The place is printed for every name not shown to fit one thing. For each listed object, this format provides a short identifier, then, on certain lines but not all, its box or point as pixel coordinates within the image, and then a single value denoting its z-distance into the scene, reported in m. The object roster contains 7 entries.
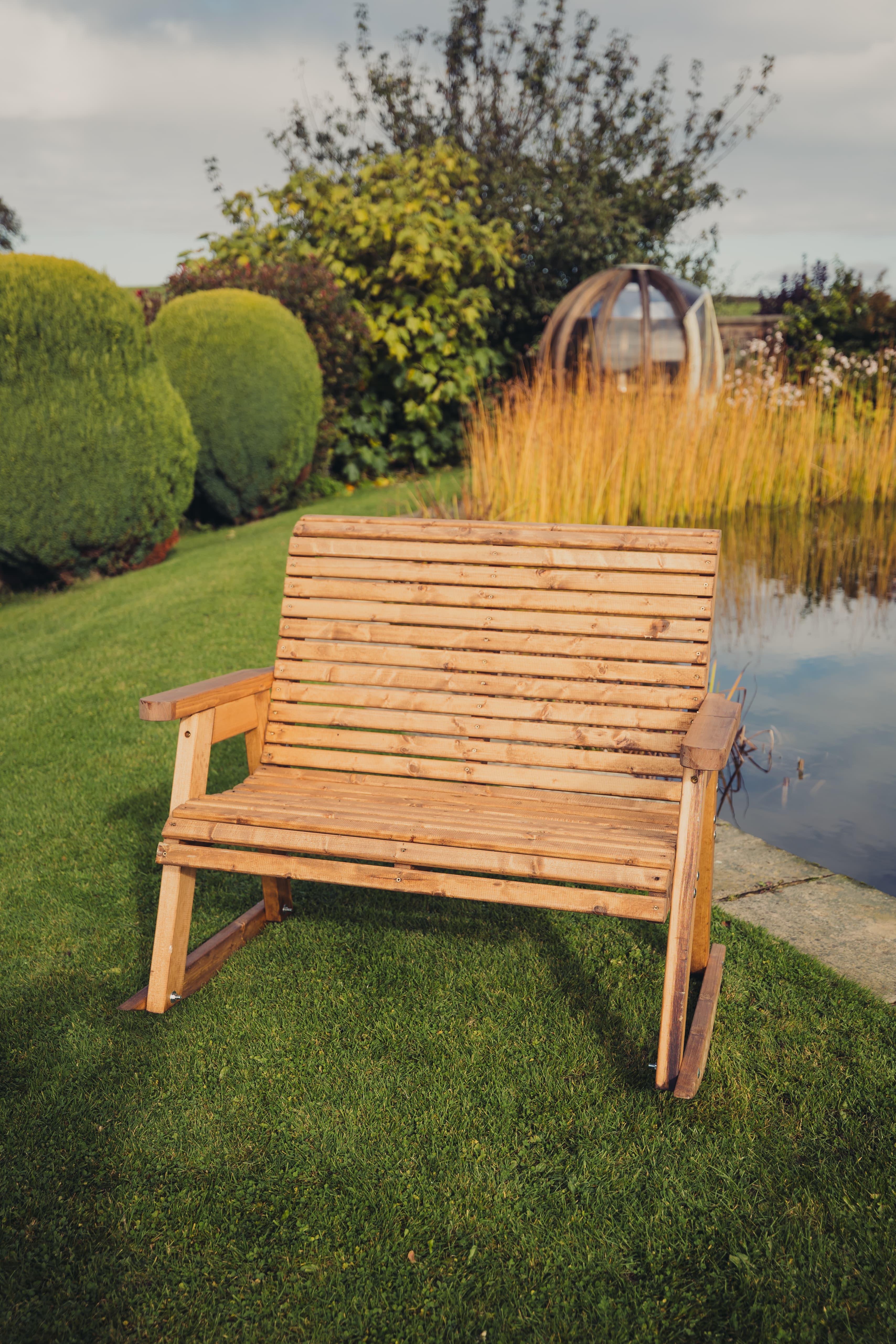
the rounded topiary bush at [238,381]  9.02
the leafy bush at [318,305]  10.20
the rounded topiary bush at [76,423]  7.32
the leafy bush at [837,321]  13.52
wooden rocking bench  2.22
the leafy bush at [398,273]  10.71
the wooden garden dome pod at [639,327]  10.57
